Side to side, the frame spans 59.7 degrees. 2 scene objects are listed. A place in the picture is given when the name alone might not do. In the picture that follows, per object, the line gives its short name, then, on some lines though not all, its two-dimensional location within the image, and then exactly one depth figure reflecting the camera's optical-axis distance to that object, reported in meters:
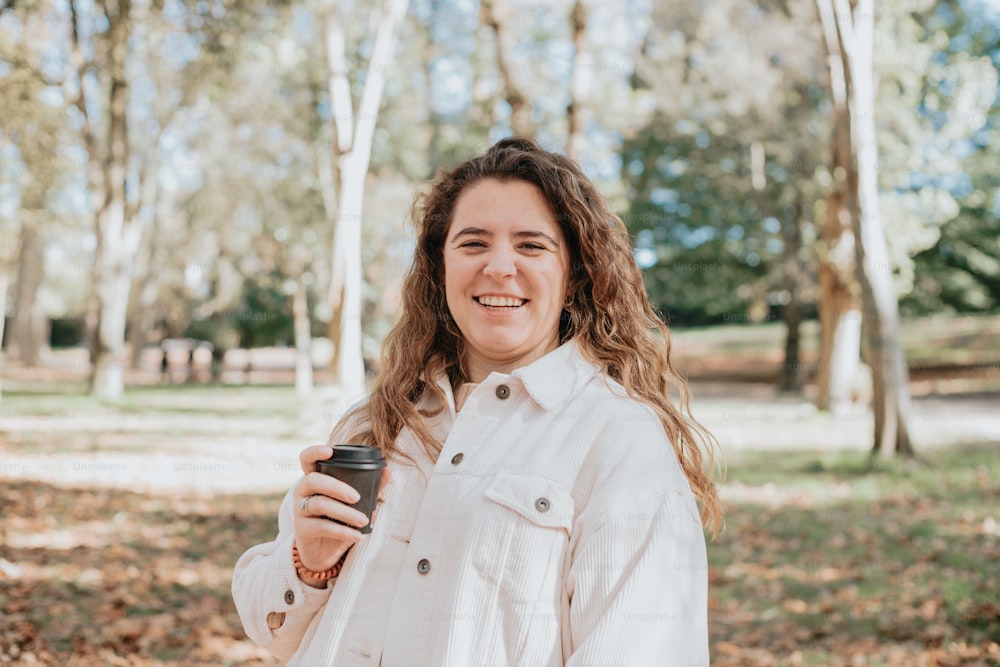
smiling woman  1.76
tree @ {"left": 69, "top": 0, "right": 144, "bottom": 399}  17.62
